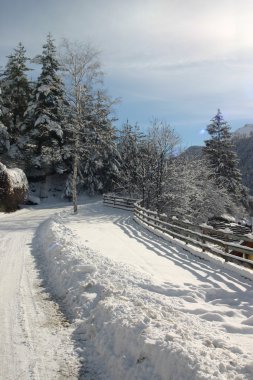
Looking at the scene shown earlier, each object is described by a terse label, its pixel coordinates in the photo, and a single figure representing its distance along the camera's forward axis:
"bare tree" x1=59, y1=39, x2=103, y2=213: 28.00
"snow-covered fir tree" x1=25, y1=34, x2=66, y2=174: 39.09
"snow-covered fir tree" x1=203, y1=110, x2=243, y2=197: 50.31
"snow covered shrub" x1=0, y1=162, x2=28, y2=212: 30.56
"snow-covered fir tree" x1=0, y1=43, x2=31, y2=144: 43.22
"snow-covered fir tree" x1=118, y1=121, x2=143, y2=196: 40.47
